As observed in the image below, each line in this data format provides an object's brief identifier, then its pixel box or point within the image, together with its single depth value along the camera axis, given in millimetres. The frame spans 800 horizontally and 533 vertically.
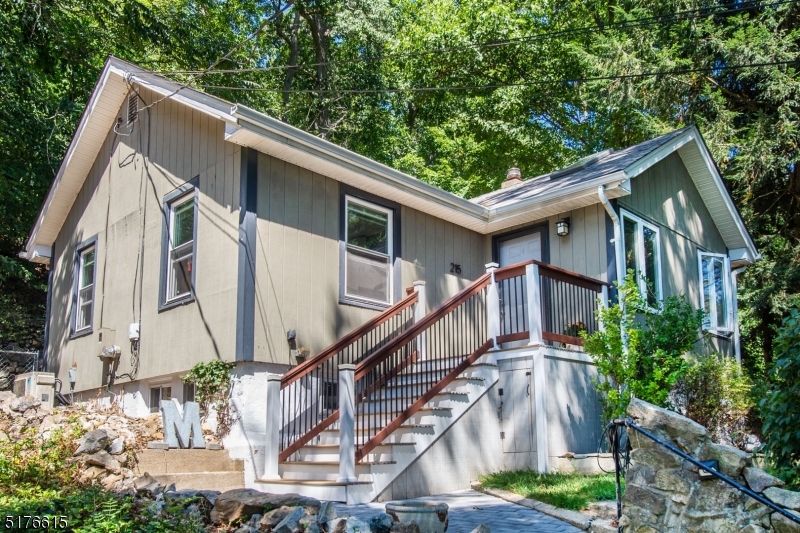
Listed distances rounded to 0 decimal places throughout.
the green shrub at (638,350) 8195
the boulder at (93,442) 7379
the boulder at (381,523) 4922
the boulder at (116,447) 7555
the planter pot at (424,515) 5023
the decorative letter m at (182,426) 8008
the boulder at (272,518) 5070
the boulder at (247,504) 5312
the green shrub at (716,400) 9711
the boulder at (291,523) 4820
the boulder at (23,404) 9086
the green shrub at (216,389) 8656
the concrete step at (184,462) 7555
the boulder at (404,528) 4855
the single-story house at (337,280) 8180
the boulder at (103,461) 7268
